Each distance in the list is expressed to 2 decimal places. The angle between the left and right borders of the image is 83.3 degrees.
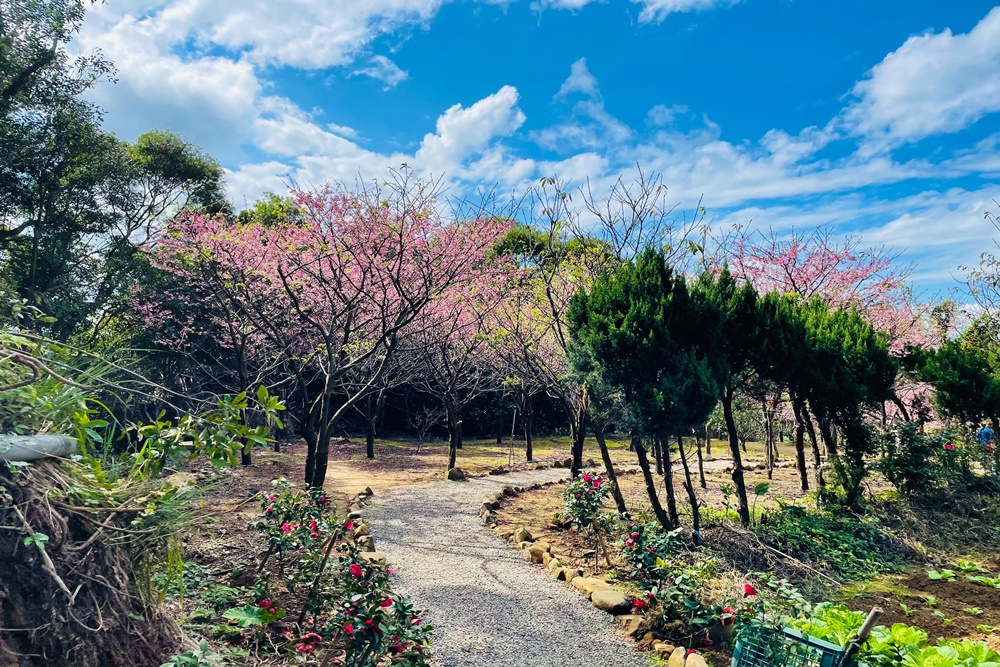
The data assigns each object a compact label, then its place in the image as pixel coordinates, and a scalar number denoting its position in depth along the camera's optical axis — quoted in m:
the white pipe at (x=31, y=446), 1.79
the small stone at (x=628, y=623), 3.93
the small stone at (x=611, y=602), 4.25
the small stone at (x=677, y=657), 3.38
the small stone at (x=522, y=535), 6.21
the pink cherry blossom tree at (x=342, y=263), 7.34
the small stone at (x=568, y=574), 4.96
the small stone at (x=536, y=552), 5.58
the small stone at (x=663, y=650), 3.55
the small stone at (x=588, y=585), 4.66
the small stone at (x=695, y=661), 3.27
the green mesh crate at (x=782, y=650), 2.54
